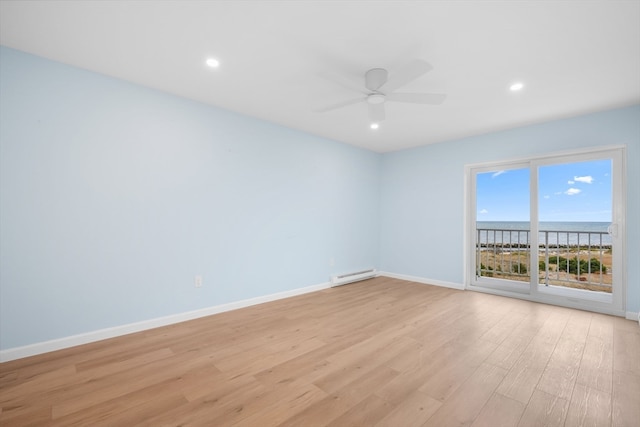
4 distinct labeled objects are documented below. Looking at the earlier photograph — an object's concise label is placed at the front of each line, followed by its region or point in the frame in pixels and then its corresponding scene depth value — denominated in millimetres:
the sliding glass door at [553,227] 3312
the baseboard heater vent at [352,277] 4531
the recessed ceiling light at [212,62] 2320
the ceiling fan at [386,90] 2213
